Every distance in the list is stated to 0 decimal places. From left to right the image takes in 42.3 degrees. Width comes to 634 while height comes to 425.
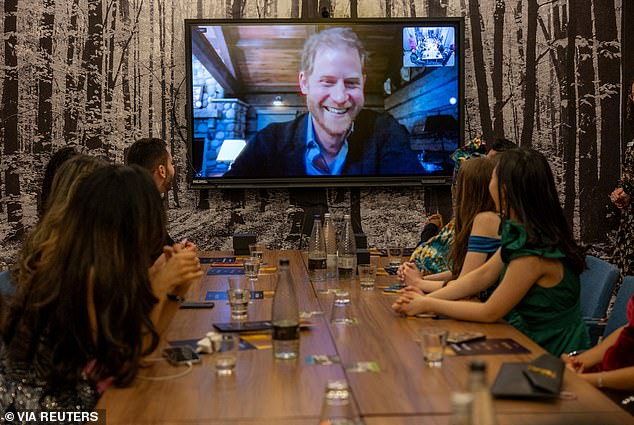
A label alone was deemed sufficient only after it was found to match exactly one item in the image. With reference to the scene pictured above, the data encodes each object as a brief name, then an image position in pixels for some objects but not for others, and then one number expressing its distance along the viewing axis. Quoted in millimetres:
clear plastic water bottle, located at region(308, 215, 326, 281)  3770
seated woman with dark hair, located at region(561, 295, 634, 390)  2318
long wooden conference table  1734
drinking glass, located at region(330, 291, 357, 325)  2688
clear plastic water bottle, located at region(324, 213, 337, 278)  3813
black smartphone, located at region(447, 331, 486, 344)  2385
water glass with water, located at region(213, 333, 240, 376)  2053
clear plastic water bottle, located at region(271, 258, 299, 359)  2248
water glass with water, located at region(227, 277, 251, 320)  2820
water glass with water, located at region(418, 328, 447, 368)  2125
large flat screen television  5879
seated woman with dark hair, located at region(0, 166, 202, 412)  2025
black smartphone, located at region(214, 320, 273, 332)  2549
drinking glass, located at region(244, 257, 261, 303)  3756
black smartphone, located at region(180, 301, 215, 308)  2990
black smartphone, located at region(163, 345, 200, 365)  2158
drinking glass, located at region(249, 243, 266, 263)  3959
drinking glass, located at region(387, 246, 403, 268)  4574
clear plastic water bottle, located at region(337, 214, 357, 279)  3729
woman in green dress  2709
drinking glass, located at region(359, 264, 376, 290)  3447
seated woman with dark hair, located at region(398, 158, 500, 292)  3180
